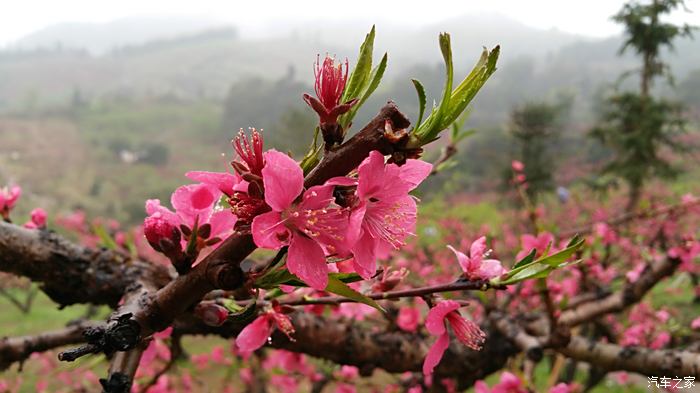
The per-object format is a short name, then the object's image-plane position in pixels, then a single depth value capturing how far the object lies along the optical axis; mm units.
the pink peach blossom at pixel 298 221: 133
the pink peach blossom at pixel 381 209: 131
